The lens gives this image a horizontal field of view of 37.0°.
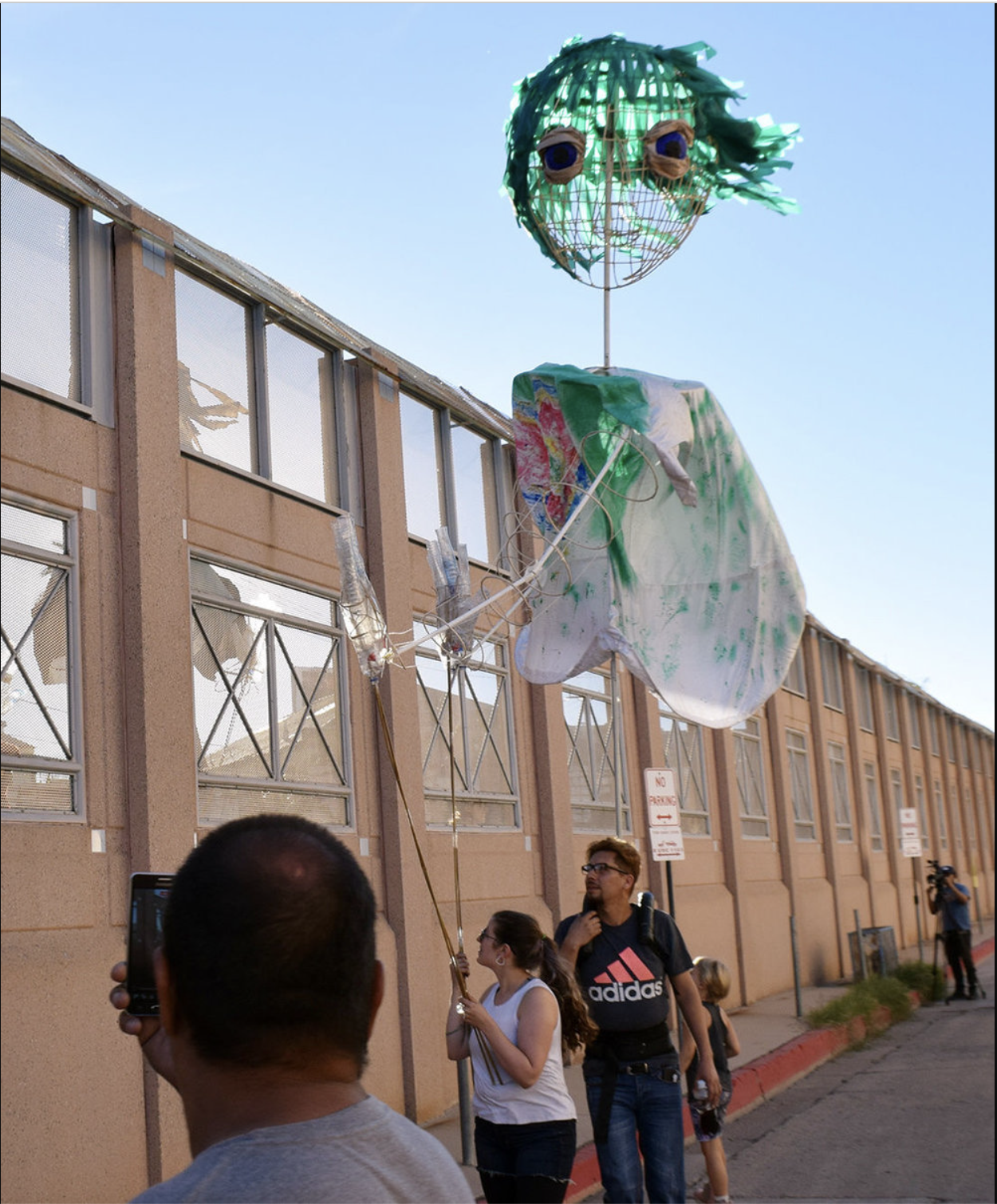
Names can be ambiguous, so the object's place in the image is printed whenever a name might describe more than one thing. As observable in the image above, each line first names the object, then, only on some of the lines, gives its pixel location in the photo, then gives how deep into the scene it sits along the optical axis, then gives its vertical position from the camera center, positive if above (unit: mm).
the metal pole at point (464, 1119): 9438 -1788
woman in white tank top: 5559 -939
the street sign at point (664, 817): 11723 +45
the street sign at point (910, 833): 22297 -377
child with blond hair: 7759 -1374
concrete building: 8633 +1378
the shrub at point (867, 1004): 17344 -2343
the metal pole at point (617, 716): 8641 +872
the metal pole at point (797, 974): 17609 -1852
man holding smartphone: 1777 -205
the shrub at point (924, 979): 21203 -2474
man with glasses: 6344 -841
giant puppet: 8039 +1903
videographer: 20125 -1545
